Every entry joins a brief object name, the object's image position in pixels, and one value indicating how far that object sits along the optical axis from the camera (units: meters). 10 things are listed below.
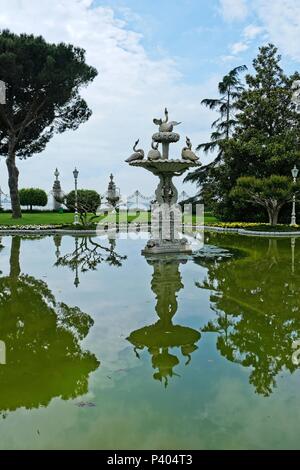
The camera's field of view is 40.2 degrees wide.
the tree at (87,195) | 34.29
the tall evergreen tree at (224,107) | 31.98
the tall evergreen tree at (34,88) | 25.88
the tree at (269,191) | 20.52
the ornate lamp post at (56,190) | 37.94
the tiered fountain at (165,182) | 12.59
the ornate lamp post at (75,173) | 23.64
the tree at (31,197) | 37.75
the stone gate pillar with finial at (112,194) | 37.60
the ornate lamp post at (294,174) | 21.13
